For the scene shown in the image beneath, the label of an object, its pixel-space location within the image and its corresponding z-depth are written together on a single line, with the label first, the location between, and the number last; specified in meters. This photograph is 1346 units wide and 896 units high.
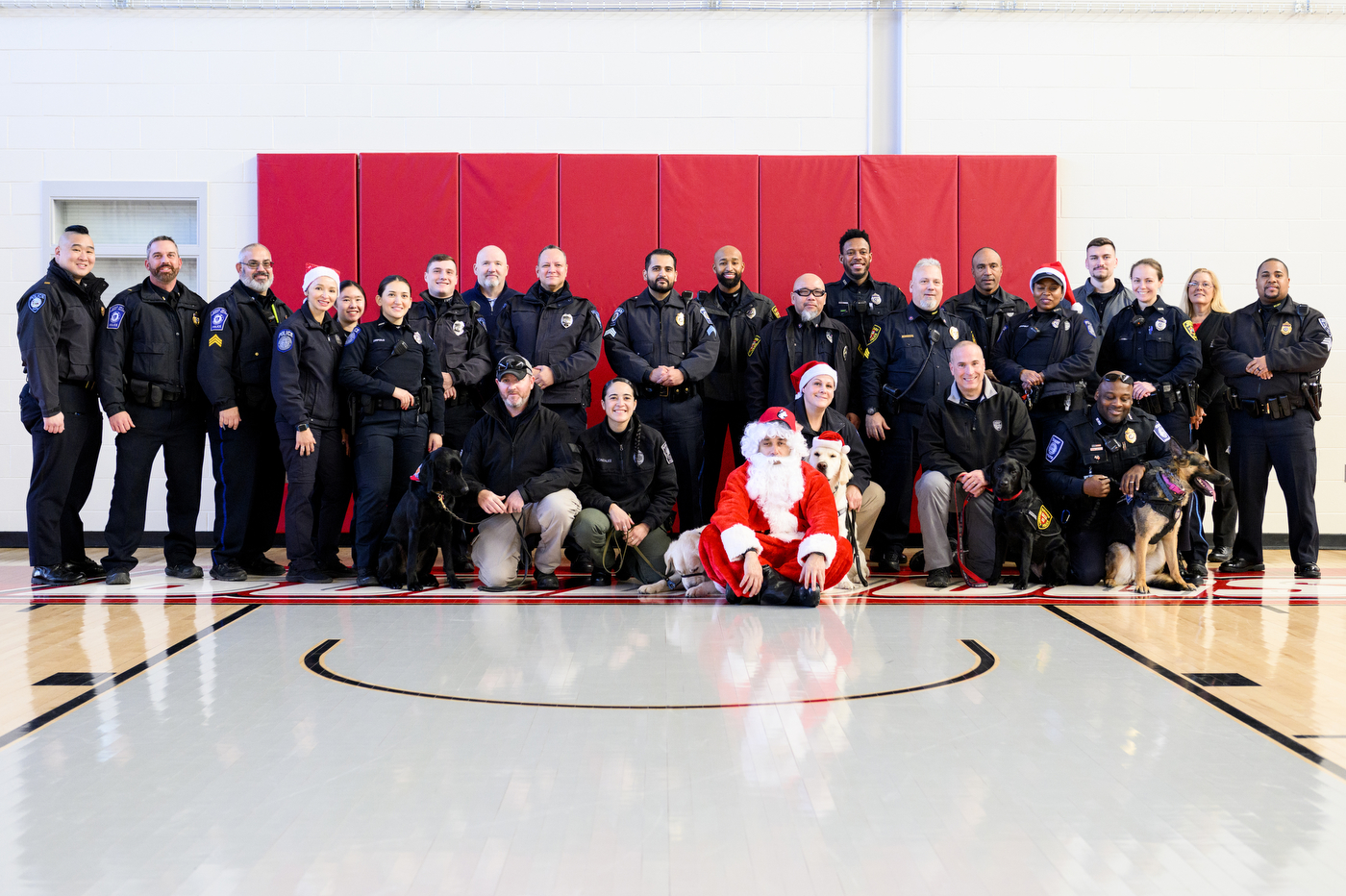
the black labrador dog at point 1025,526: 4.93
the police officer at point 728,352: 6.09
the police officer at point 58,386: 5.04
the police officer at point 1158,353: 5.56
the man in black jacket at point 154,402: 5.19
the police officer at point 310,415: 5.19
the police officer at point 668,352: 5.79
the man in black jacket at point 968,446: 5.23
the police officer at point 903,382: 5.71
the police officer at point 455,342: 5.65
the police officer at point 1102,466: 5.09
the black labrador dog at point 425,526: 4.90
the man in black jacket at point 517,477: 5.08
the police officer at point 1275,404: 5.49
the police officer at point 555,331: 5.78
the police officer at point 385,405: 5.27
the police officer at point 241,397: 5.30
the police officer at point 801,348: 5.71
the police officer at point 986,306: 6.01
